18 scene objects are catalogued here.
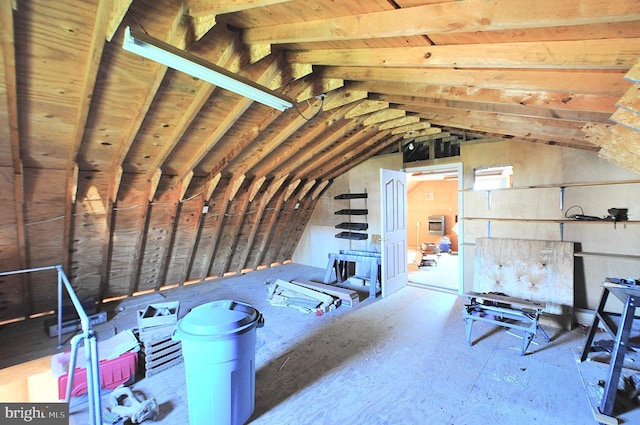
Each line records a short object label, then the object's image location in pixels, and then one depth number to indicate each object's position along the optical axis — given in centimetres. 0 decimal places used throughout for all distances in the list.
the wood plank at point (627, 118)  179
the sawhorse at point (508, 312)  292
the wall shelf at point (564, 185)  326
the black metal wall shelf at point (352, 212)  590
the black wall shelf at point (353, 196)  584
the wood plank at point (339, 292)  444
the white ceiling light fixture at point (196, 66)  146
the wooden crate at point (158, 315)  266
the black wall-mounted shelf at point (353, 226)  583
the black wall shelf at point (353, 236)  581
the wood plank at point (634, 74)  133
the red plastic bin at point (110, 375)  226
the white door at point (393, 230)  461
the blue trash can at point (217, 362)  184
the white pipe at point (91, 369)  149
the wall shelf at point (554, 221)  324
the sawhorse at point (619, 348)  209
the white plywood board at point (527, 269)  356
